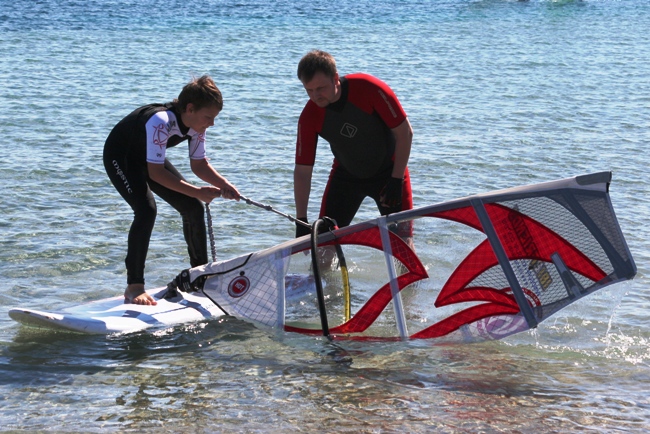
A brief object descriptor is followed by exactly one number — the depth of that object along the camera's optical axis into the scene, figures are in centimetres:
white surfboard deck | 1102
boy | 1100
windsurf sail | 1002
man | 1095
